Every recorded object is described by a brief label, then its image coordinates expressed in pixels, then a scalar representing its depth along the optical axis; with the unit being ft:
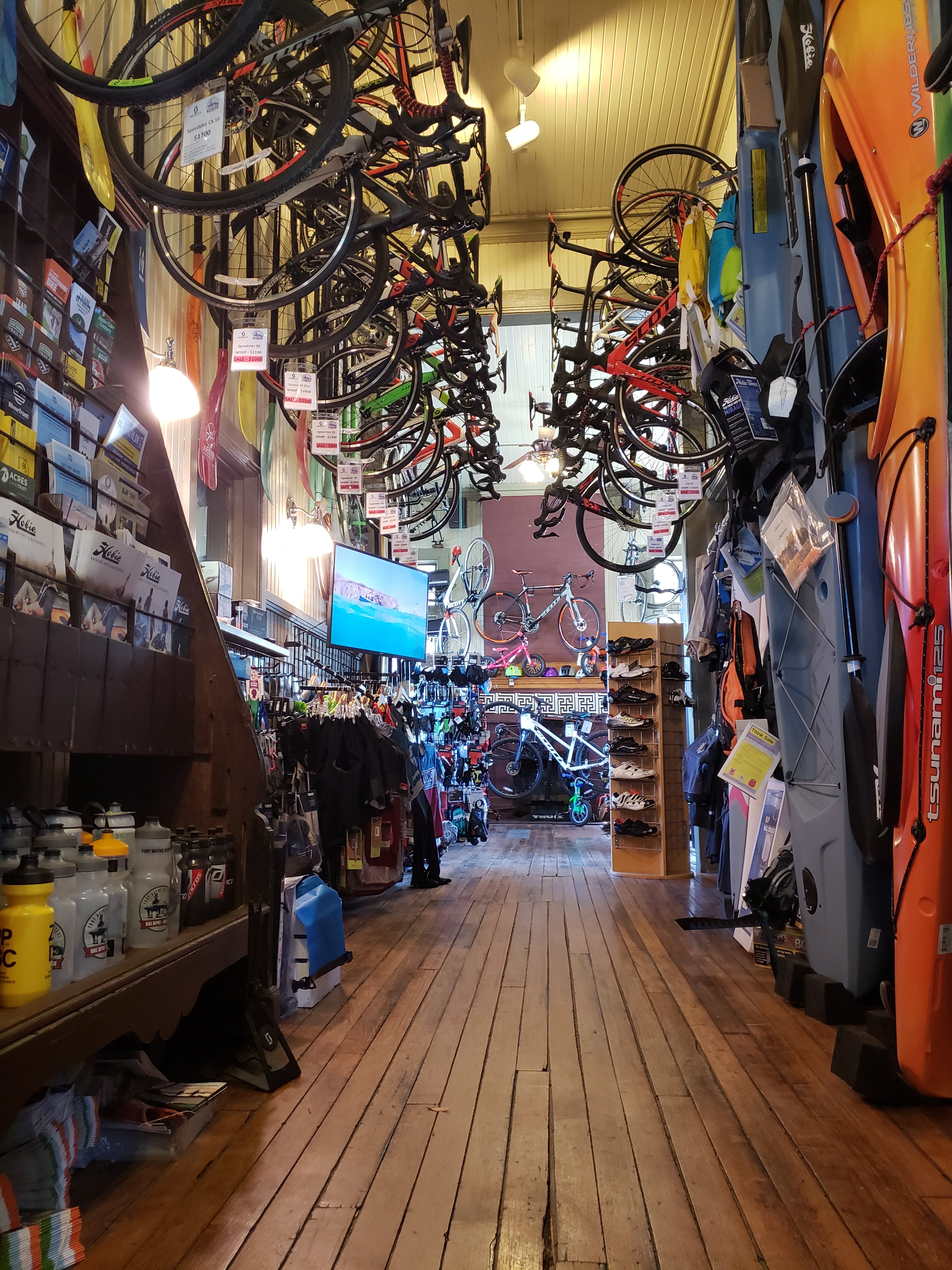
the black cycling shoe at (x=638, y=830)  21.76
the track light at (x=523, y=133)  17.89
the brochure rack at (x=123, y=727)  5.42
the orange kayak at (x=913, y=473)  6.64
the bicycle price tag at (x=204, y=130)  7.69
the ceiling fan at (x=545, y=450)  23.48
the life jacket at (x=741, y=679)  13.48
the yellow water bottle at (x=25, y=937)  4.97
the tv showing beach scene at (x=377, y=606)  19.94
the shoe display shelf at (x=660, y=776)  21.79
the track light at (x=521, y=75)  16.39
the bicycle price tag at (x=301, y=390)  12.92
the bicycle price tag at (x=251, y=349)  11.33
